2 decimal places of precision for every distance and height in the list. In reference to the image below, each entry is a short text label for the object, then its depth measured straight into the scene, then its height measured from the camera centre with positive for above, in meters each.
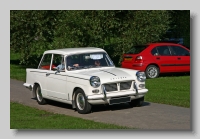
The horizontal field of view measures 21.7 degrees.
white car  12.30 -0.21
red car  20.92 +0.52
